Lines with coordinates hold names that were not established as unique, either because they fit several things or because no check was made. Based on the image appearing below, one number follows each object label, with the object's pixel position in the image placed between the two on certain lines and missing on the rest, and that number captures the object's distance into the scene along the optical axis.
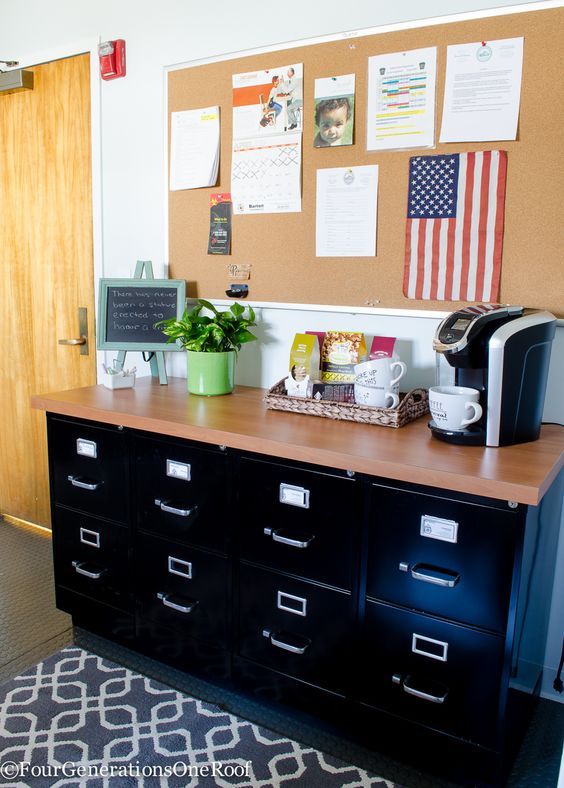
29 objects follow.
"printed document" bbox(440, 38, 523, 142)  1.75
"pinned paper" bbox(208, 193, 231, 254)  2.30
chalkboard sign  2.32
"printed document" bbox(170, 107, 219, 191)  2.29
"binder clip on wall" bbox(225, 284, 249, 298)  2.29
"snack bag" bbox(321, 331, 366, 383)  1.97
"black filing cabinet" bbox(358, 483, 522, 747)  1.39
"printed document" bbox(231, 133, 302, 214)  2.14
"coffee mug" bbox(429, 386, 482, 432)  1.54
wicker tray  1.72
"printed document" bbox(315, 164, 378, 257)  2.01
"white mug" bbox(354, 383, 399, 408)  1.77
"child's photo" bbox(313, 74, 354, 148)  2.01
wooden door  2.71
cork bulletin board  1.73
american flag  1.82
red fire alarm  2.47
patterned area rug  1.63
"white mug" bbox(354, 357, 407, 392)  1.76
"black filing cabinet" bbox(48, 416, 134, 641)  1.99
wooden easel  2.32
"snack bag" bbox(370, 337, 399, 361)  1.91
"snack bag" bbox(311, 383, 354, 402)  1.90
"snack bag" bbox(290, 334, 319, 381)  1.97
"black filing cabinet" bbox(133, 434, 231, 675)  1.79
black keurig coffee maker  1.52
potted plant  2.11
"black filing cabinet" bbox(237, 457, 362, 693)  1.59
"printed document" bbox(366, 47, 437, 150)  1.88
